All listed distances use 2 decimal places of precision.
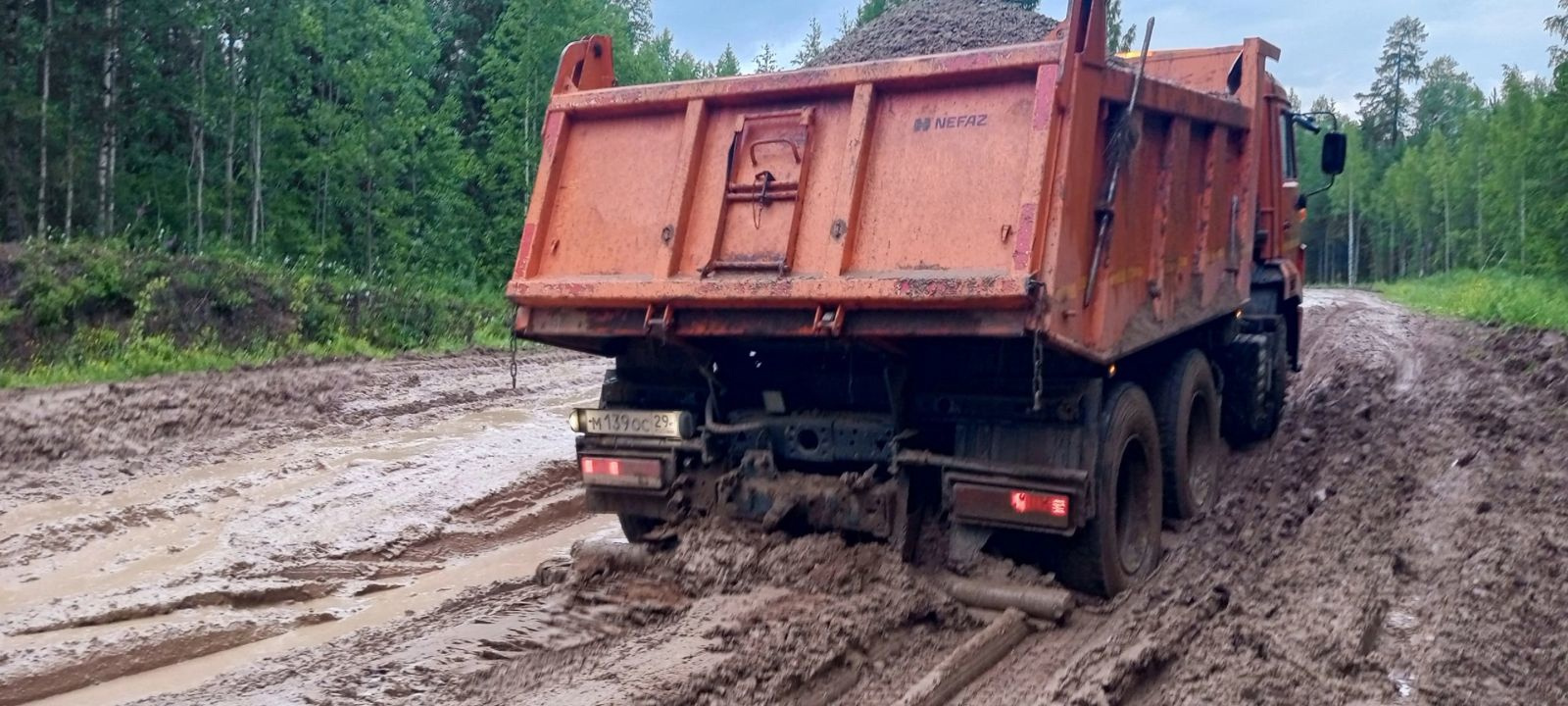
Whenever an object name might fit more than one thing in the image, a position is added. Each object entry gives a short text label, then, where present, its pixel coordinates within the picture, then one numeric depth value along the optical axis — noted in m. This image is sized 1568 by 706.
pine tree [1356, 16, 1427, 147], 75.69
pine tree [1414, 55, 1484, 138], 76.94
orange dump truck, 4.84
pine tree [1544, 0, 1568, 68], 26.83
